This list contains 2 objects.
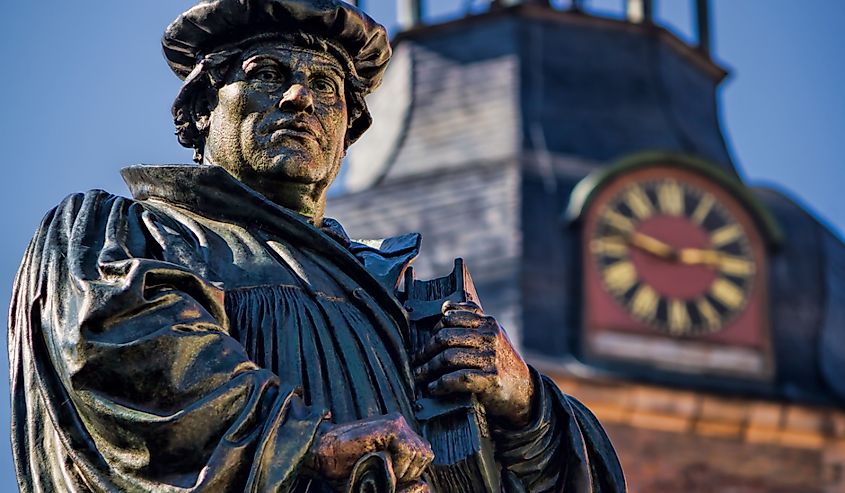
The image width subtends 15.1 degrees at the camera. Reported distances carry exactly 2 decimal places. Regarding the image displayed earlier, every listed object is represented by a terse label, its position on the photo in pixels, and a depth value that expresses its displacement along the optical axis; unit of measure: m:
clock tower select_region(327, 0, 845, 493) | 50.84
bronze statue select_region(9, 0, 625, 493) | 6.82
